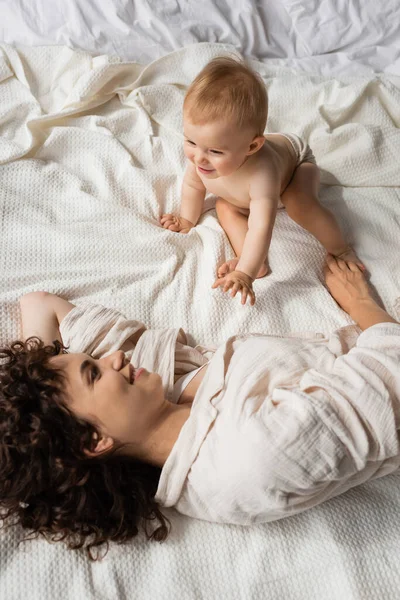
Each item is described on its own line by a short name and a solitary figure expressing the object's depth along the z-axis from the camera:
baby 1.19
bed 1.02
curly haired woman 0.96
